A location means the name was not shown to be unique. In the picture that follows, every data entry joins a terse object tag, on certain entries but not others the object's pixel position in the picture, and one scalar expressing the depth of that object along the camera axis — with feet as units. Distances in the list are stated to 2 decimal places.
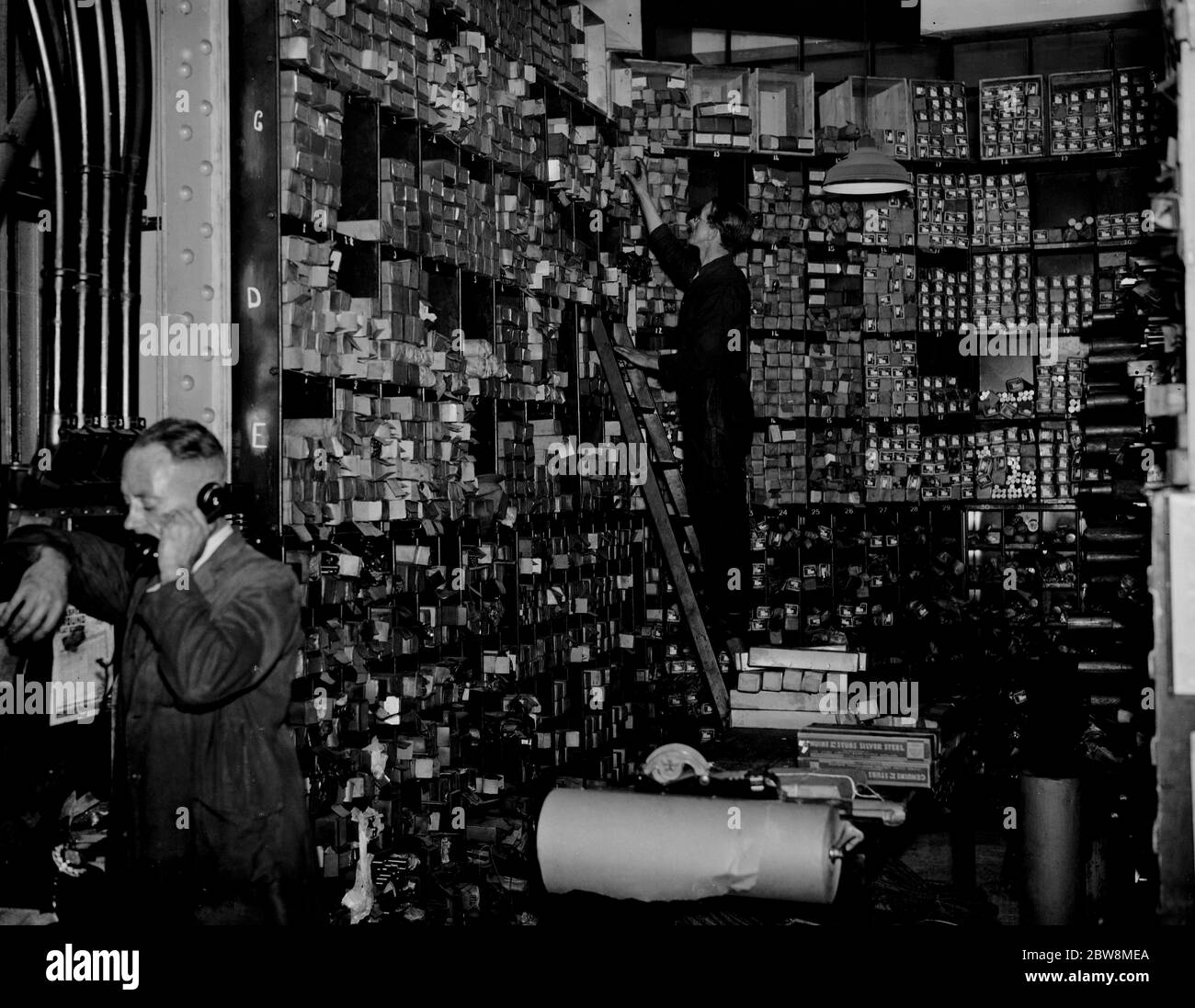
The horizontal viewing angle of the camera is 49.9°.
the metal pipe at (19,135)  12.37
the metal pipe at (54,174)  12.38
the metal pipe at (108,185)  12.85
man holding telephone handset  10.30
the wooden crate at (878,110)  31.12
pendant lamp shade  25.27
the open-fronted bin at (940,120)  31.24
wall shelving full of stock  15.76
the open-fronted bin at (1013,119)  31.40
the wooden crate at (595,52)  26.22
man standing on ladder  23.59
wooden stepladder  24.23
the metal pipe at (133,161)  13.15
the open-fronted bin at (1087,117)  31.12
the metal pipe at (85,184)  12.64
